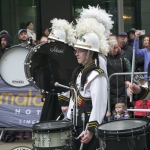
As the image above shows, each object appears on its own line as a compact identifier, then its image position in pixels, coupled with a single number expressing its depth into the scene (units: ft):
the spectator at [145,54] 54.65
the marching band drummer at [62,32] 40.09
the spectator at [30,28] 74.20
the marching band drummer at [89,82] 28.94
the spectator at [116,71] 46.55
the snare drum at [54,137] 28.50
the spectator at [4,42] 57.62
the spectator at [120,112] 43.06
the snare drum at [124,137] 24.95
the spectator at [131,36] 67.41
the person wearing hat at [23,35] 57.98
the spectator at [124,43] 58.91
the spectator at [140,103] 43.09
